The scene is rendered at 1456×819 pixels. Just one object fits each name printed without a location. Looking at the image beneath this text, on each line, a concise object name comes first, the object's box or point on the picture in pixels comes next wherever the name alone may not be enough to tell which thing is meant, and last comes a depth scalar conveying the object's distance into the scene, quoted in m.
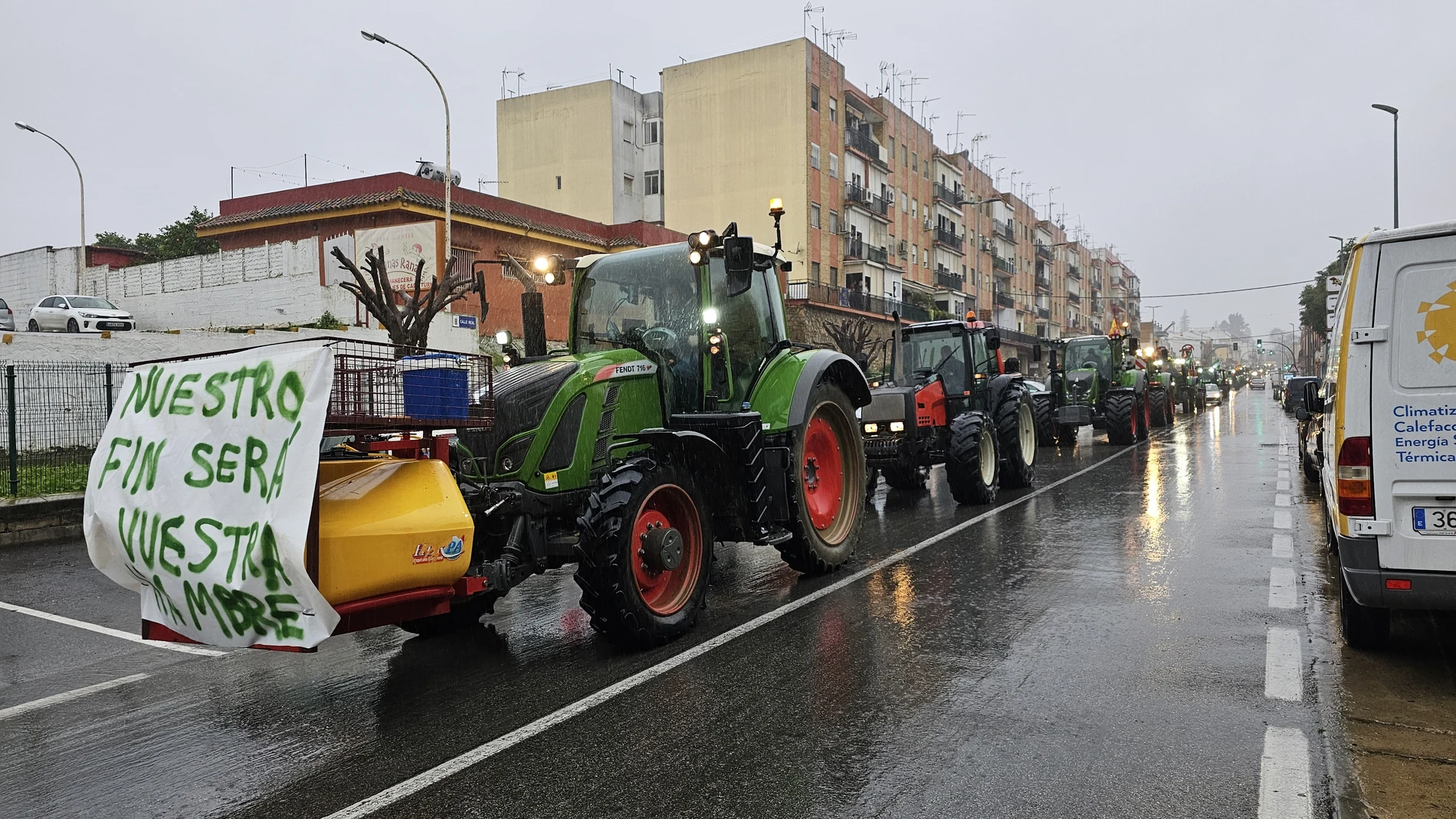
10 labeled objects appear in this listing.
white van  4.85
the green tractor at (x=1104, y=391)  21.91
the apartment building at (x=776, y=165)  45.75
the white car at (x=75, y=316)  27.61
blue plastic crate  4.80
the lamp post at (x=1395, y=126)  31.17
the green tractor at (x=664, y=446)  5.50
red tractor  11.98
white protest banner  4.18
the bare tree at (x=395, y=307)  17.98
